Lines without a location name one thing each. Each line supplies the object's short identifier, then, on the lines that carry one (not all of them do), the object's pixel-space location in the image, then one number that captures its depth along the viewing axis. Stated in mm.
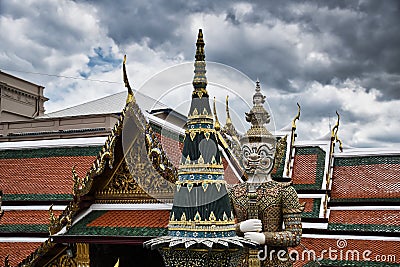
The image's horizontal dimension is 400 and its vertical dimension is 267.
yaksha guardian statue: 4832
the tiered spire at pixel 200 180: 3727
